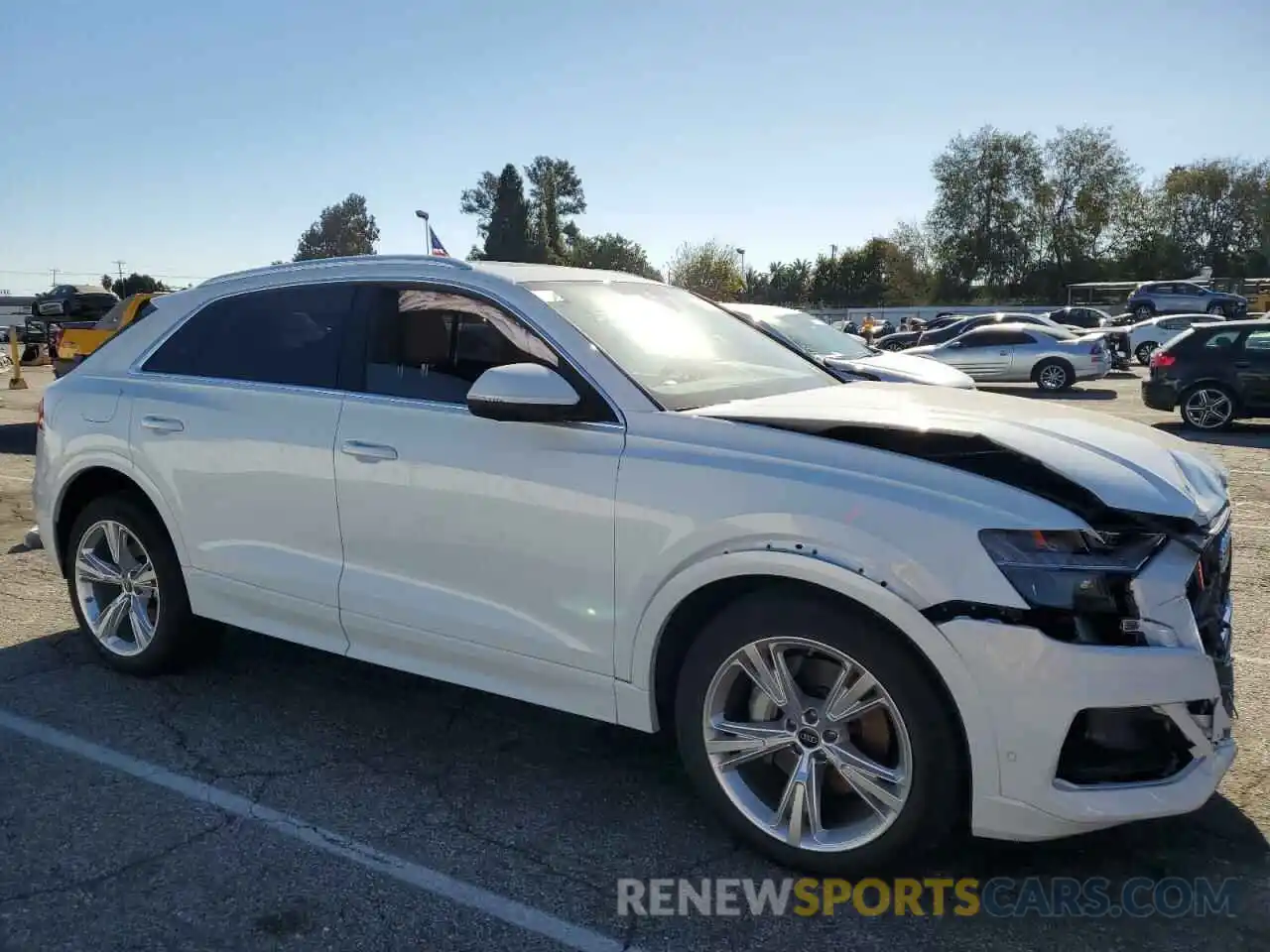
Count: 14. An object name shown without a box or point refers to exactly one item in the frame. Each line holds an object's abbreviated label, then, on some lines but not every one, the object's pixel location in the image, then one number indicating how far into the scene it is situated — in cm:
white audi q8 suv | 251
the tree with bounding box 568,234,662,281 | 9900
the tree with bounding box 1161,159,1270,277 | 6831
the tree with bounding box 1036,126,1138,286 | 6831
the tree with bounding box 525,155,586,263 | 9662
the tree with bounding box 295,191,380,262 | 10288
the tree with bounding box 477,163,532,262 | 9312
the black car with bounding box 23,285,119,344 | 3012
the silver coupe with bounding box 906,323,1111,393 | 2075
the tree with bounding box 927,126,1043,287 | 6944
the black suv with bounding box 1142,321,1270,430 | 1309
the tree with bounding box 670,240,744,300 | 7056
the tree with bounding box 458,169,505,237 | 9719
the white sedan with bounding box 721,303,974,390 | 938
